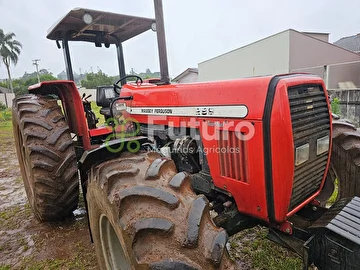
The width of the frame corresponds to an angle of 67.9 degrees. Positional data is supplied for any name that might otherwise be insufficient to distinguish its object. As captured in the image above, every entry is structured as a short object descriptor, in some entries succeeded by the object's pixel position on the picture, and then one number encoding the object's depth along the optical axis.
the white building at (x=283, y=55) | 16.38
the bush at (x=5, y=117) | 16.67
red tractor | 1.29
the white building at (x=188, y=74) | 25.70
